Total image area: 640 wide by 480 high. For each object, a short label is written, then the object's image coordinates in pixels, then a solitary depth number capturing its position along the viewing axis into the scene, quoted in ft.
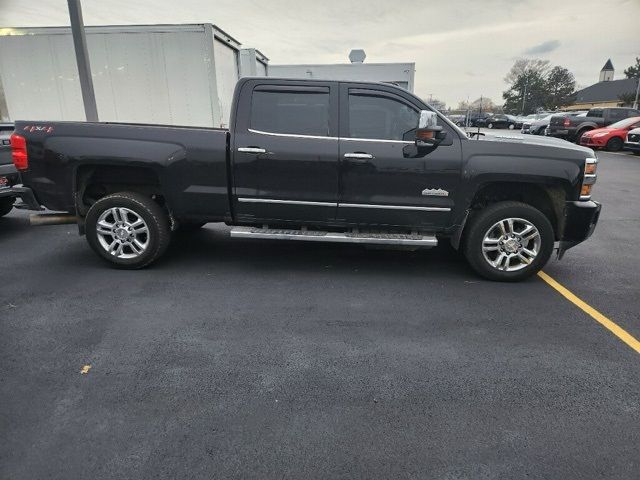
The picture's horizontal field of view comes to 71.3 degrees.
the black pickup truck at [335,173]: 14.99
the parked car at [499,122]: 141.18
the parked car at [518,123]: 138.92
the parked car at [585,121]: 72.49
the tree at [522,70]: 288.10
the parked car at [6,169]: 19.48
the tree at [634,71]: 272.92
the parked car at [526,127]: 97.35
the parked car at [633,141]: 55.98
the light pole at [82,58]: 27.68
